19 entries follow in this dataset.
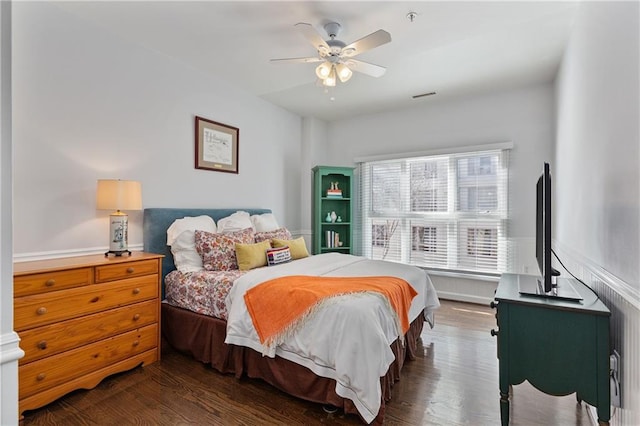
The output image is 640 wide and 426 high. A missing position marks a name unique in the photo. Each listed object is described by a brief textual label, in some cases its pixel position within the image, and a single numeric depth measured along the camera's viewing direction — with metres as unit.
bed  1.83
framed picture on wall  3.59
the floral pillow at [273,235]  3.56
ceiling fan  2.30
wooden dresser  1.93
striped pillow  3.12
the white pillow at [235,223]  3.49
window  4.27
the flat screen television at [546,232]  1.66
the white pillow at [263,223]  3.88
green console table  1.46
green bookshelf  4.98
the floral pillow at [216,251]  2.97
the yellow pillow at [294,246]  3.43
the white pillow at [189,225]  3.03
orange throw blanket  2.08
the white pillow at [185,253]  2.99
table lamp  2.52
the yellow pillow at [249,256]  2.98
